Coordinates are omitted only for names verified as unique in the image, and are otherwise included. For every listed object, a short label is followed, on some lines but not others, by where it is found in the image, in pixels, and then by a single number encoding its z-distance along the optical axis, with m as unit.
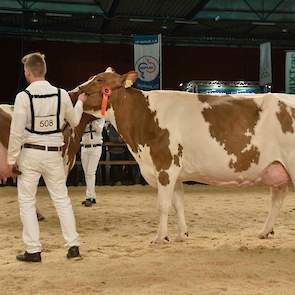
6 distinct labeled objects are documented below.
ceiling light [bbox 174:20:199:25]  17.91
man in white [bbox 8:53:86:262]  4.65
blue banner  15.27
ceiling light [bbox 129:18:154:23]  17.48
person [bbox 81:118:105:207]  8.90
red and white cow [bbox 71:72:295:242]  5.38
